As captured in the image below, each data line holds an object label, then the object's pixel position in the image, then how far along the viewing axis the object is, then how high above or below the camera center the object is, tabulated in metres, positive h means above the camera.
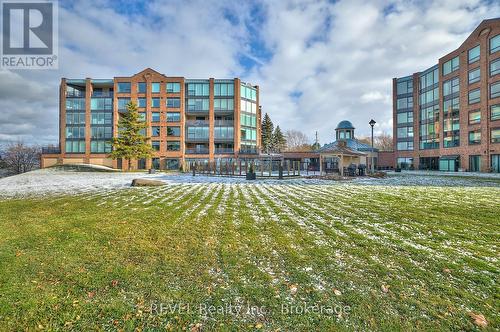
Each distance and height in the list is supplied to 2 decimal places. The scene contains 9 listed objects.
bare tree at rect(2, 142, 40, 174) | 50.47 +1.83
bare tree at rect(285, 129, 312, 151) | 99.38 +10.68
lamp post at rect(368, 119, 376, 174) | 26.61 +4.65
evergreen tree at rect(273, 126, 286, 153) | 73.78 +7.92
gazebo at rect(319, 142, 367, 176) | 24.97 +1.35
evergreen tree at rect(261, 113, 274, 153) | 69.94 +9.14
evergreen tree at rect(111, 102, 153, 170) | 39.88 +4.06
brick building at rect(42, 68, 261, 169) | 49.25 +9.37
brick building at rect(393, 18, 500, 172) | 33.25 +9.12
